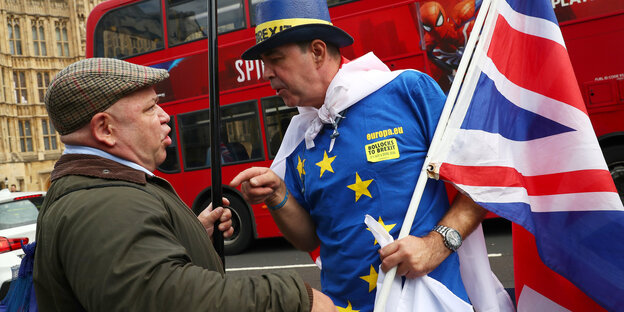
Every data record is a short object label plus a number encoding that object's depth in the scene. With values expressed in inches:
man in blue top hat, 68.2
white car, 219.0
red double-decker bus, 245.3
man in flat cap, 42.6
